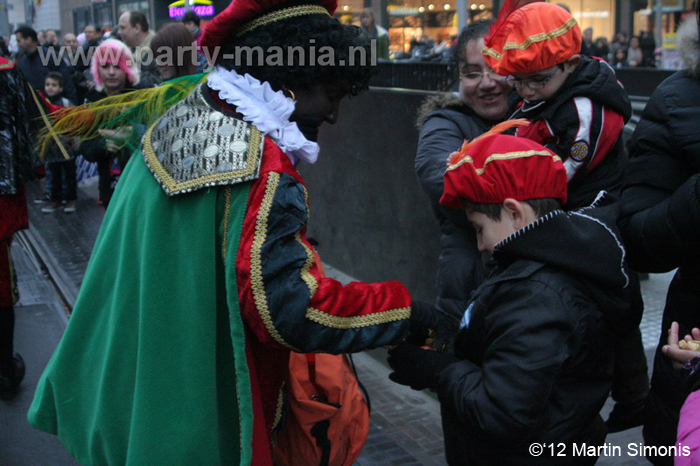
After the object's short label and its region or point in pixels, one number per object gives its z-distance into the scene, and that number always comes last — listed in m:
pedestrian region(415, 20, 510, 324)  3.10
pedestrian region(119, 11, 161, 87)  8.29
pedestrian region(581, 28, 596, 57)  17.29
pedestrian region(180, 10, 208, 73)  8.47
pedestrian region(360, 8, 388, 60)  10.58
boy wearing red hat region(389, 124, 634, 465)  2.01
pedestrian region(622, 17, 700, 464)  2.21
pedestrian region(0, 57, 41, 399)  4.13
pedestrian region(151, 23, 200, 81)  5.09
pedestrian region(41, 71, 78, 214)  9.33
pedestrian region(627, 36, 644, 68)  17.28
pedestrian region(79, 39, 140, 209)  5.77
